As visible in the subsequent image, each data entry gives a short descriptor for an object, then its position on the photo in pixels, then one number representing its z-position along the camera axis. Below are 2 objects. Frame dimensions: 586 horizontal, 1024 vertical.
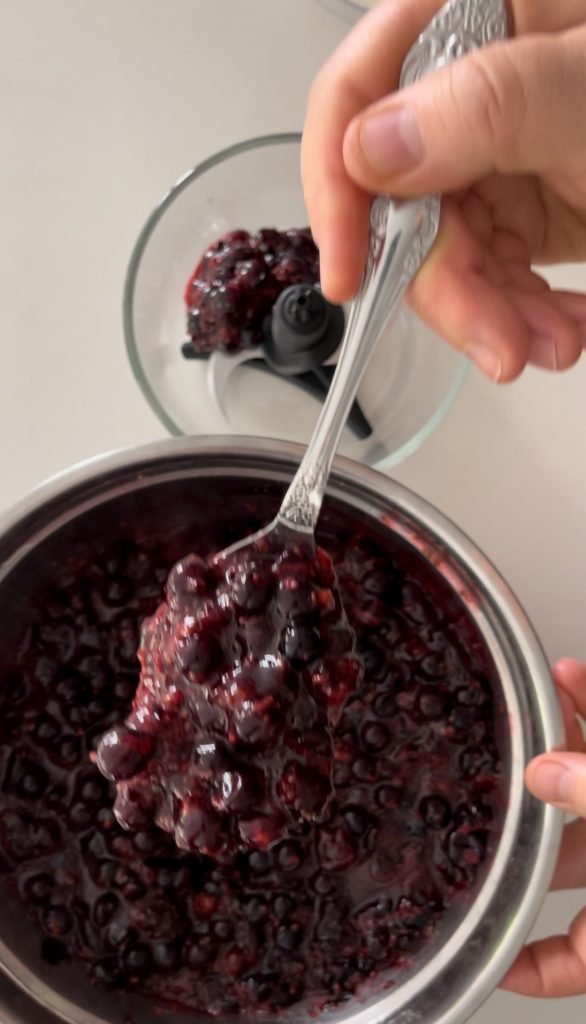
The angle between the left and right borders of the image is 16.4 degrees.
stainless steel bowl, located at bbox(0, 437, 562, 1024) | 0.46
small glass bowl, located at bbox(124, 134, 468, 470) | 0.53
